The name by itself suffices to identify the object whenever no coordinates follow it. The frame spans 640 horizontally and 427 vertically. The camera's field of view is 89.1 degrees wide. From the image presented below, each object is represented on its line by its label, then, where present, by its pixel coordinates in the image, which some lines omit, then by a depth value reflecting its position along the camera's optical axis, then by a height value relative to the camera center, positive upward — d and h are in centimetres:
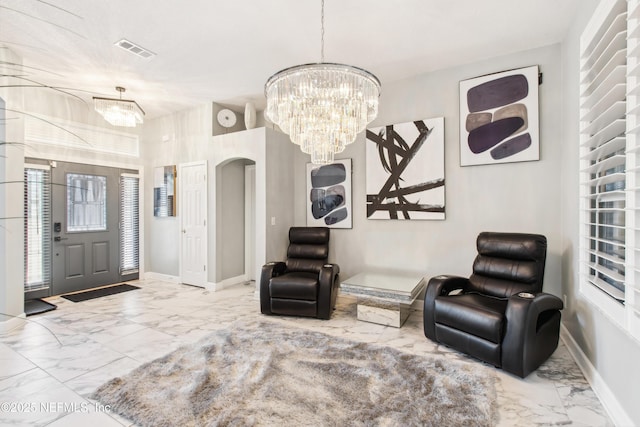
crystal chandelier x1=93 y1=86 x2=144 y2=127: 402 +132
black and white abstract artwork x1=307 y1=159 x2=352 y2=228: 456 +27
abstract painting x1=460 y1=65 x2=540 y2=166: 343 +104
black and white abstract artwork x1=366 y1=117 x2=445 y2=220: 393 +53
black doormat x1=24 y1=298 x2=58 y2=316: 396 -118
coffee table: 345 -91
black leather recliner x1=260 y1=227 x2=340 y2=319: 369 -89
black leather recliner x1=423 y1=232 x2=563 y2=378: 247 -80
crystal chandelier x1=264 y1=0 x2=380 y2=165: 242 +86
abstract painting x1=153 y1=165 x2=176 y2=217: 550 +39
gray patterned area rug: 204 -126
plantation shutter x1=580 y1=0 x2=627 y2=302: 208 +45
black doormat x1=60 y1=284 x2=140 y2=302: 460 -118
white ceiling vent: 332 +175
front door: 473 -21
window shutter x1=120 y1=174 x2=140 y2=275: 550 -17
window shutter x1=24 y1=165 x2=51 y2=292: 441 -21
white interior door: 519 -12
